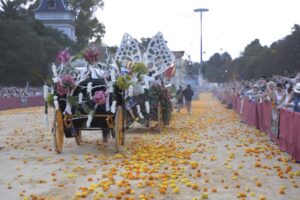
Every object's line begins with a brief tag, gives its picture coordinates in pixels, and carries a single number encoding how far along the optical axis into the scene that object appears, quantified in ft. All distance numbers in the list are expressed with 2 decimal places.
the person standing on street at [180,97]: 78.08
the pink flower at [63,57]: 31.16
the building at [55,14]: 217.19
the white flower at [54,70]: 30.00
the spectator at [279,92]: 37.76
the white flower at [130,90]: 31.36
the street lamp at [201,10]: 174.67
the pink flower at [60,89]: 30.02
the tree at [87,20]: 199.13
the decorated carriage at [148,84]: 38.22
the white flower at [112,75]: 30.41
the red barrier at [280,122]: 27.15
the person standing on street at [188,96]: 74.23
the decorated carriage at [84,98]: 30.20
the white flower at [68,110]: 30.53
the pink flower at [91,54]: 30.36
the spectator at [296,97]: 31.89
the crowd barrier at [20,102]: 107.54
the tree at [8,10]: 153.17
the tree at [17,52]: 142.11
